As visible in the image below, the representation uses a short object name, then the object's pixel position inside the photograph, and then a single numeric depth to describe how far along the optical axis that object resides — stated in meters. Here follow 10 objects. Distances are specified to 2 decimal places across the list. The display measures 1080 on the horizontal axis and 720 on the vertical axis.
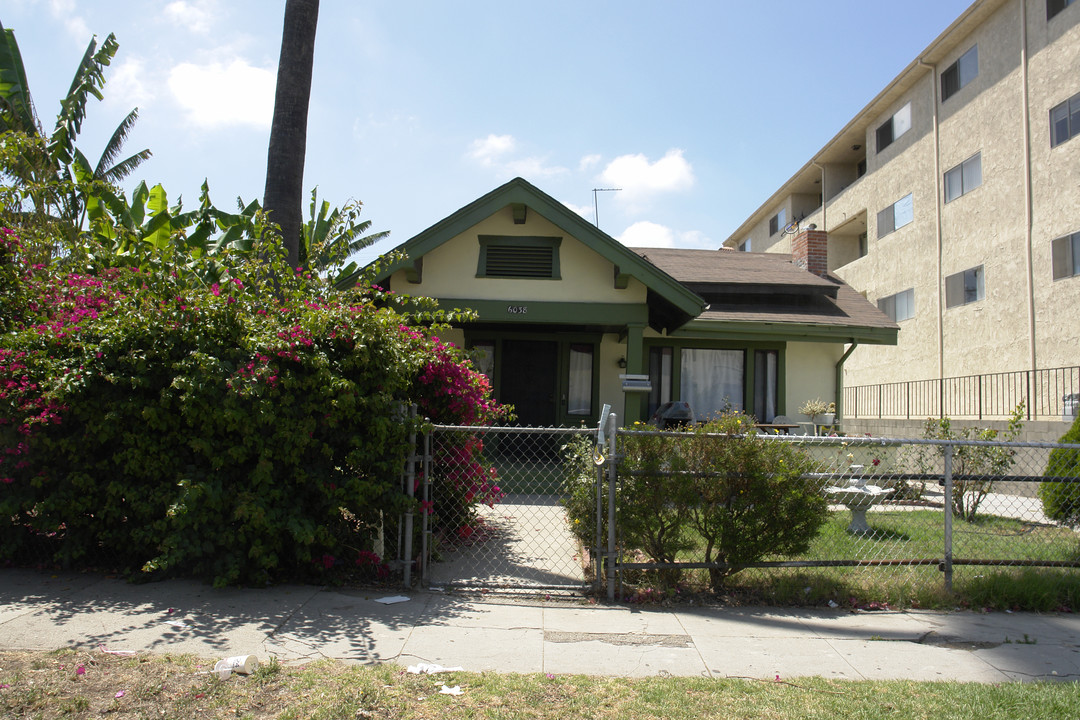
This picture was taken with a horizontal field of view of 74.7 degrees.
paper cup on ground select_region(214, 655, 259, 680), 3.89
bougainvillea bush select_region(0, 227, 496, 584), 5.36
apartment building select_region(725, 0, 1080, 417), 15.66
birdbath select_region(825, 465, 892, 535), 7.84
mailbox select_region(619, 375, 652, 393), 11.04
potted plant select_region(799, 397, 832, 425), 13.08
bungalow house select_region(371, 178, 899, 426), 11.16
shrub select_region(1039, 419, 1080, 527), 7.82
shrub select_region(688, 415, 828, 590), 5.55
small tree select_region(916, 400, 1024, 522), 9.10
